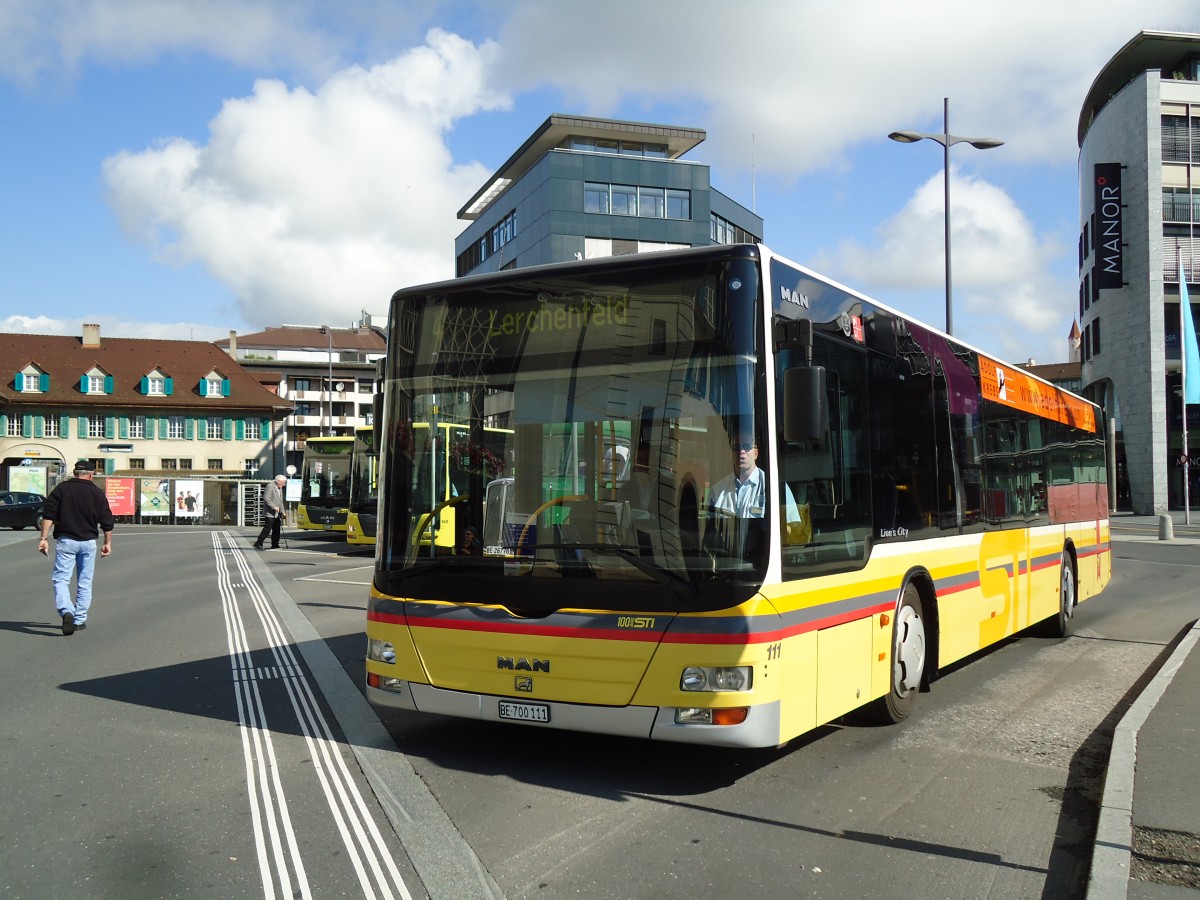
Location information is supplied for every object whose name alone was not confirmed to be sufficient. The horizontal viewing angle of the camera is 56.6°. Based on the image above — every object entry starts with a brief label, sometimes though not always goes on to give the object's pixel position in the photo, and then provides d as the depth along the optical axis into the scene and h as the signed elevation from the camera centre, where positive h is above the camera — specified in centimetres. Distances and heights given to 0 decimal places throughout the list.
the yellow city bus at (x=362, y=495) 2891 -11
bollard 3372 -125
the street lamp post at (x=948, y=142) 2339 +739
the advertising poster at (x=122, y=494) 5566 -10
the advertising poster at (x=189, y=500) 5503 -41
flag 3741 +421
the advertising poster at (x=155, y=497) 5572 -26
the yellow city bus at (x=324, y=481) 3706 +34
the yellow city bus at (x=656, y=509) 575 -11
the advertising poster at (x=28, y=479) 6056 +74
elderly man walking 2957 -50
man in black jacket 1202 -43
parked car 4319 -60
